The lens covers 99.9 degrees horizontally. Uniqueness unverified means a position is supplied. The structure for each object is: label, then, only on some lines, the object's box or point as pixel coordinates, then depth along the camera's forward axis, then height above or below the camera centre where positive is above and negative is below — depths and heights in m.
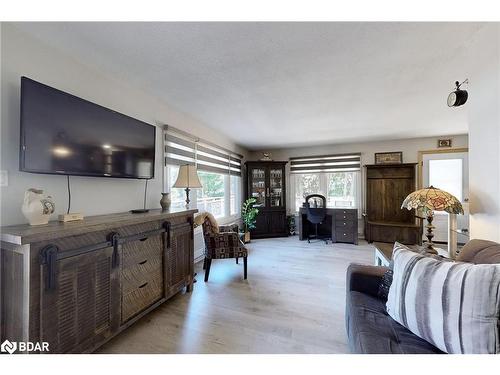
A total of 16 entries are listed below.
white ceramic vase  1.29 -0.12
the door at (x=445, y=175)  4.23 +0.29
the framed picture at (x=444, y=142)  4.32 +0.97
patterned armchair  2.67 -0.73
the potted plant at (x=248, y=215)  4.65 -0.61
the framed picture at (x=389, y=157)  4.65 +0.71
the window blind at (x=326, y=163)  4.98 +0.63
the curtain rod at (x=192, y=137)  2.73 +0.80
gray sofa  0.97 -0.72
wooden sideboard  1.10 -0.58
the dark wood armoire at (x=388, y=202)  4.27 -0.28
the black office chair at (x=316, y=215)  4.46 -0.56
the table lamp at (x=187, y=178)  2.52 +0.13
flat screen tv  1.36 +0.41
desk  4.48 -0.77
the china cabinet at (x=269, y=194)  5.04 -0.13
